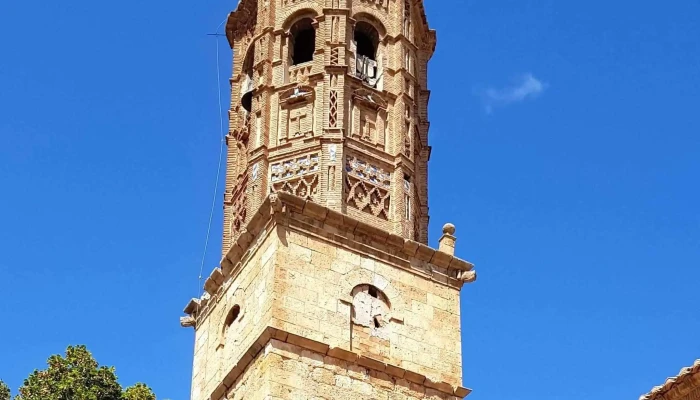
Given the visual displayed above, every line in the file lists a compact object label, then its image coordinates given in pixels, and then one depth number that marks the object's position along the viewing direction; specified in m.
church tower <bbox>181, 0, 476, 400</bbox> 17.52
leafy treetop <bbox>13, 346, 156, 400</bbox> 24.50
